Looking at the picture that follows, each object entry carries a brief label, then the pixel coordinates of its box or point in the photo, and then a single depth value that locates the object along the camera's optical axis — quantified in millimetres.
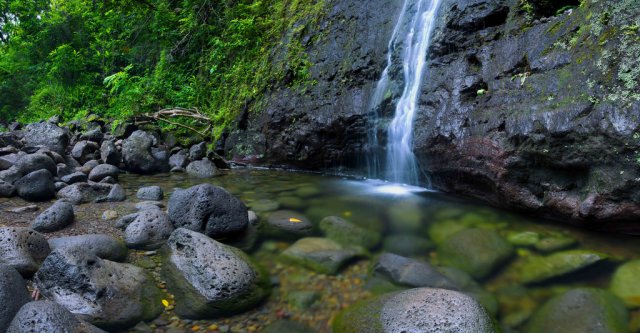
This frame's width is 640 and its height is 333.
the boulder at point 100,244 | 3236
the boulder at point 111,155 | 7758
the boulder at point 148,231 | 3641
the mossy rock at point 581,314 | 2434
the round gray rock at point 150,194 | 5453
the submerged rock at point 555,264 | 3049
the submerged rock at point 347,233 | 3785
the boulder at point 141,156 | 7621
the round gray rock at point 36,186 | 5109
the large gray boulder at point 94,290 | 2502
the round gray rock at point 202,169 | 7577
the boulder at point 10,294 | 2217
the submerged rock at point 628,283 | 2656
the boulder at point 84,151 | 7859
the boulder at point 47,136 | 7773
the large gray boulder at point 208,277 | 2676
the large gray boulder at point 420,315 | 2270
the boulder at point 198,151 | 8457
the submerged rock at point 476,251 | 3236
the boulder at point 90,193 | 5133
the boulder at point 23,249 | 2828
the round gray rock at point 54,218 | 3900
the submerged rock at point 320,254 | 3307
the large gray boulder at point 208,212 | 3855
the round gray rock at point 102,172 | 6562
